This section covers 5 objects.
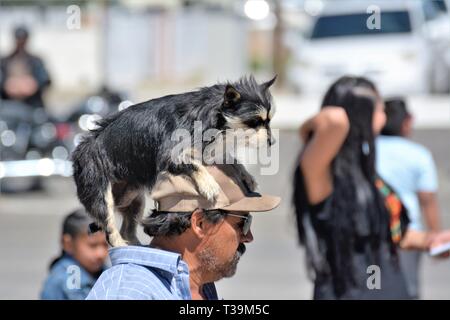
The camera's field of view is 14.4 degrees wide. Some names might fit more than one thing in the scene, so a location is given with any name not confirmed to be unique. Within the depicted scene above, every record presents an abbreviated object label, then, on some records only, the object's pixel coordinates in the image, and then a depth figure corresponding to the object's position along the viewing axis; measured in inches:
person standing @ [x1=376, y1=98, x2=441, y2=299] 360.5
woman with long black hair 294.2
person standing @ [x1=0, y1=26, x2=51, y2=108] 792.3
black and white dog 163.7
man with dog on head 164.9
